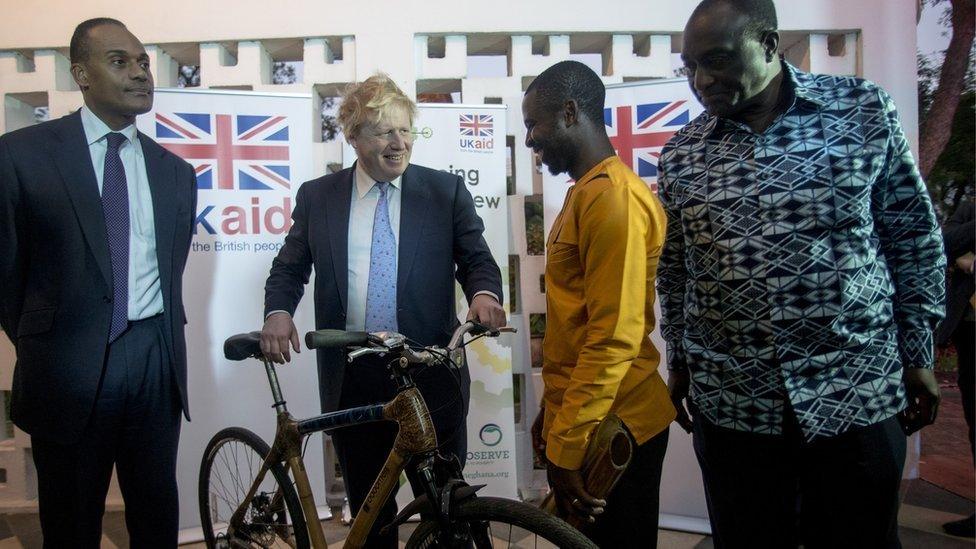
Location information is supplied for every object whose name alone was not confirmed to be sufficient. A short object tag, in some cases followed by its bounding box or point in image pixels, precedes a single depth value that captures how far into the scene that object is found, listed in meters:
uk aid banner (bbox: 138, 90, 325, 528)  3.03
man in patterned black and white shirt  1.40
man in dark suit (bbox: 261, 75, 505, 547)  2.10
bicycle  1.54
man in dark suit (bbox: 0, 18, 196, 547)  1.95
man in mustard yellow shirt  1.34
